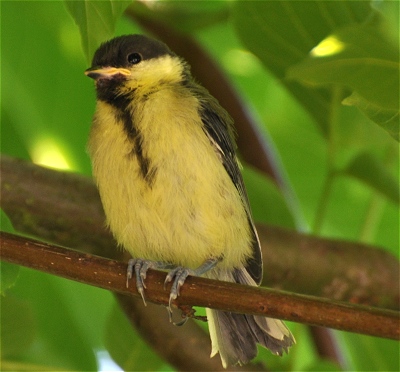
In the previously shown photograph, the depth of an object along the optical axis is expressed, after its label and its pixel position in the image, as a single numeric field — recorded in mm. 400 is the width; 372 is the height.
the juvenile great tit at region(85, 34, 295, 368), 4262
